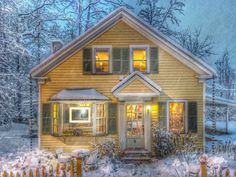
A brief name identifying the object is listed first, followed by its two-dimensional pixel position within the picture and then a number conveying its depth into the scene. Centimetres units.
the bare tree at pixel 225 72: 5479
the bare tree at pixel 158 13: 2870
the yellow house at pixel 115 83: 1450
